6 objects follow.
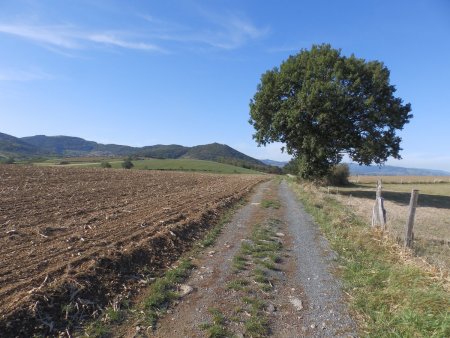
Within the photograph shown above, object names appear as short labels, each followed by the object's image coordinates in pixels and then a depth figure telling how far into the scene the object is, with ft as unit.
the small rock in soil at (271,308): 19.94
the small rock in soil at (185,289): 21.74
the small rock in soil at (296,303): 20.57
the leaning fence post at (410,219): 34.22
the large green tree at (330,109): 104.42
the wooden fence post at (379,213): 39.72
